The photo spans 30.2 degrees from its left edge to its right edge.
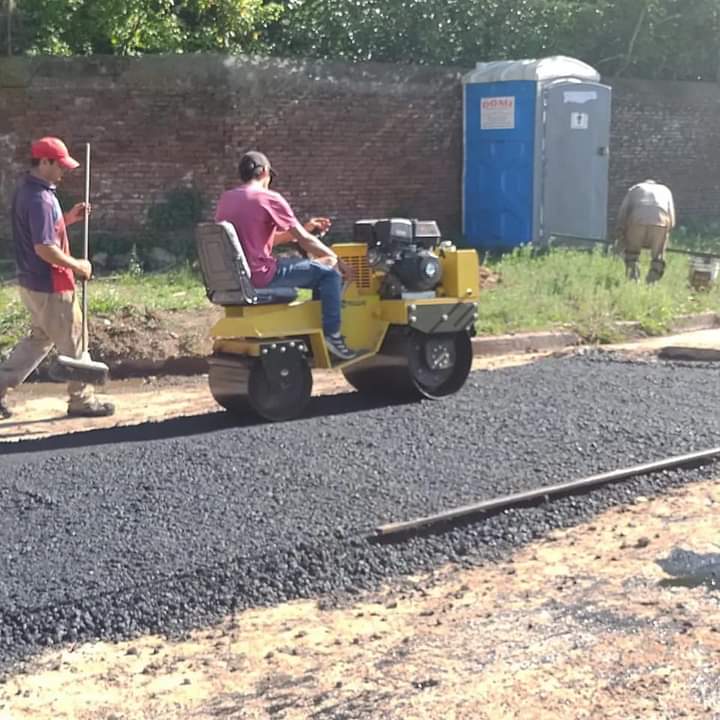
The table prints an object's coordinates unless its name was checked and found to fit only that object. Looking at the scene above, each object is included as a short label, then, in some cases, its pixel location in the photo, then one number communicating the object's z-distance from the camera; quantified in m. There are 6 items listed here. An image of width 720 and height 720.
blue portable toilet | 17.25
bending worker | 14.91
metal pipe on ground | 6.51
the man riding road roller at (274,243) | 8.50
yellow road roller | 8.58
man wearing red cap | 8.84
